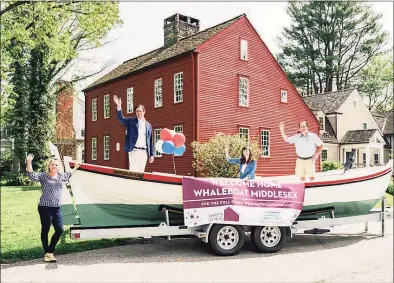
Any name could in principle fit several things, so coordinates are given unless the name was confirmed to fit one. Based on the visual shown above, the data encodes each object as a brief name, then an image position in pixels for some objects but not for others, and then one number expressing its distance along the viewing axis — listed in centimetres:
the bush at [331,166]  2903
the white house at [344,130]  3497
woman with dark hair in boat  797
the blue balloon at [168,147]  933
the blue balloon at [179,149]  948
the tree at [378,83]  4703
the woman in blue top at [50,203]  647
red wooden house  2123
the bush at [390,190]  2106
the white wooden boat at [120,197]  680
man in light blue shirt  840
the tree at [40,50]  1889
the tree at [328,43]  4375
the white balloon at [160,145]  943
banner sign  695
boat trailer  672
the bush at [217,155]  1809
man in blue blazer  795
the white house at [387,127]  4381
